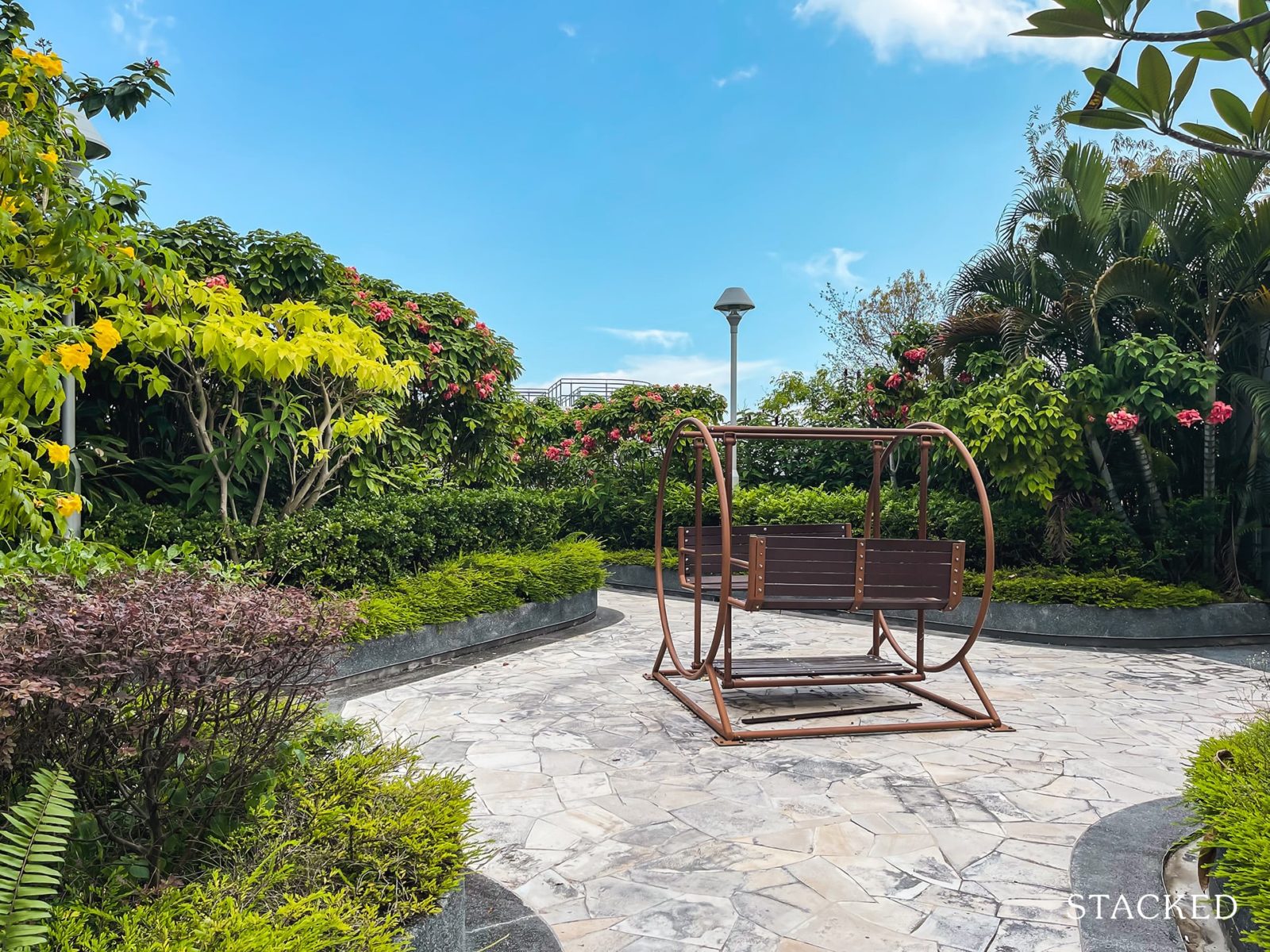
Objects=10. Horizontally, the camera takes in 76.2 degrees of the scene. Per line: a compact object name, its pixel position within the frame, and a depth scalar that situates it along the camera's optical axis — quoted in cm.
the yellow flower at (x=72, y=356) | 379
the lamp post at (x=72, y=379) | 511
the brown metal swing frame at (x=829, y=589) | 460
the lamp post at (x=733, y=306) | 1126
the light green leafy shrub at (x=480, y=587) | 605
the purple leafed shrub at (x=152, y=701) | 196
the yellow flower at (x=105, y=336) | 422
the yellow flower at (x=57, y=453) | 388
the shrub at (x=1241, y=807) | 220
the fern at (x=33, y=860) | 156
